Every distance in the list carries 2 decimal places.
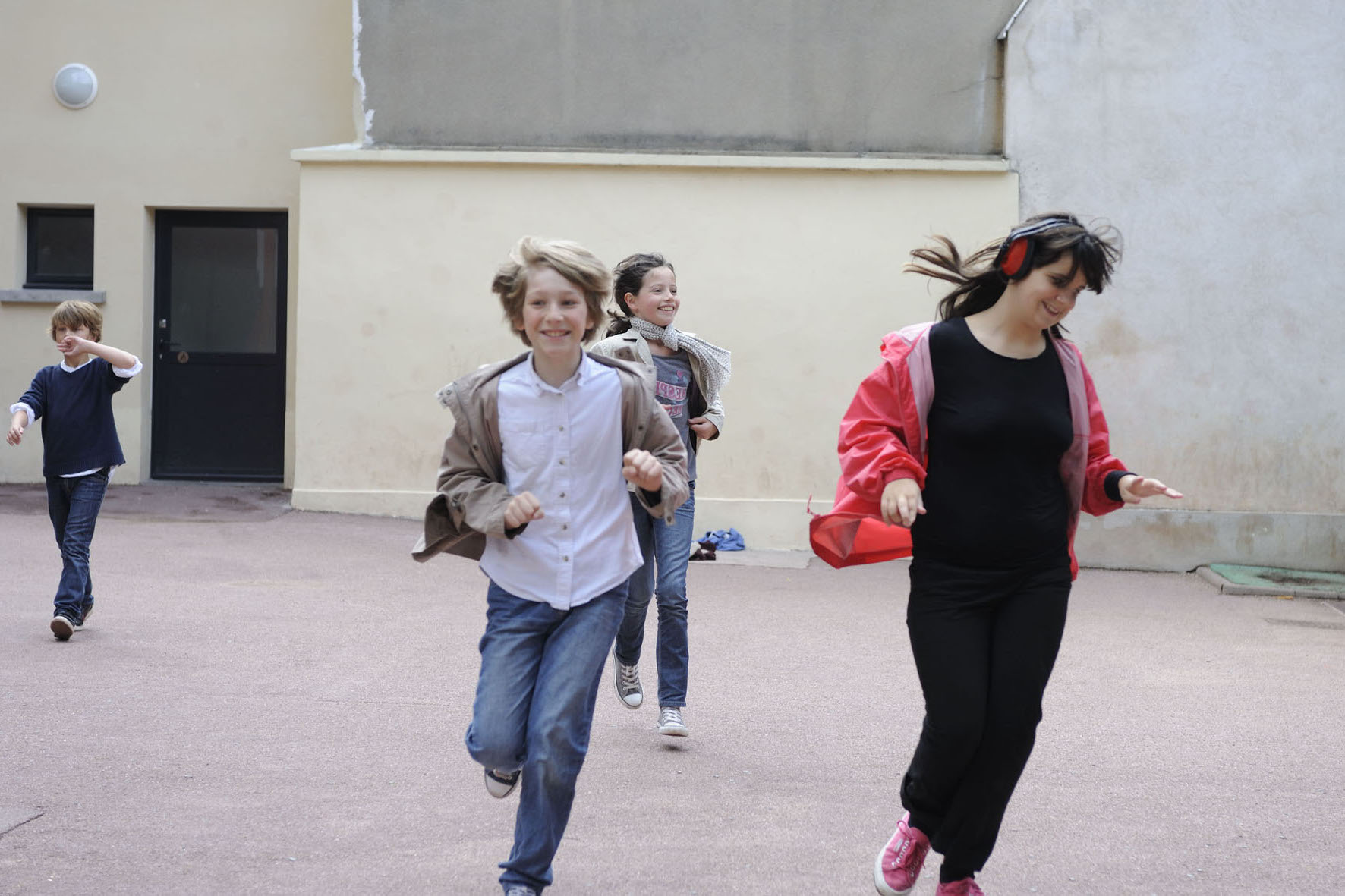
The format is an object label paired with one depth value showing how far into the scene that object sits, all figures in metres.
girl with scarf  5.60
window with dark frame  14.09
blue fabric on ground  12.04
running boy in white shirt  3.48
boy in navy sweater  7.23
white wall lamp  13.67
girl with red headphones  3.53
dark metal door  14.17
